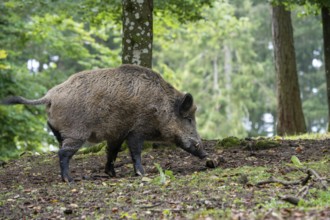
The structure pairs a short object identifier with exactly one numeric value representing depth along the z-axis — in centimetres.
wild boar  1636
